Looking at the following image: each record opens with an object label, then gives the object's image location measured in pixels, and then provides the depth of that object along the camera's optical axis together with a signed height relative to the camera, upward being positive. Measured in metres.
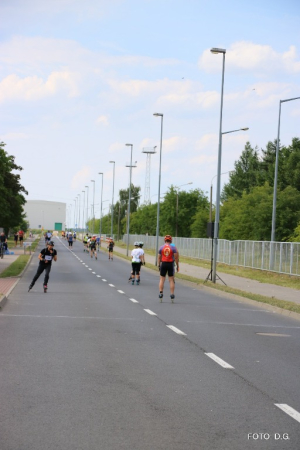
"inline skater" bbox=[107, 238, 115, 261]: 58.53 -0.83
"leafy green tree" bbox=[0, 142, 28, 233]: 78.06 +3.50
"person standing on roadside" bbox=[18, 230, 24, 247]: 79.43 -0.53
